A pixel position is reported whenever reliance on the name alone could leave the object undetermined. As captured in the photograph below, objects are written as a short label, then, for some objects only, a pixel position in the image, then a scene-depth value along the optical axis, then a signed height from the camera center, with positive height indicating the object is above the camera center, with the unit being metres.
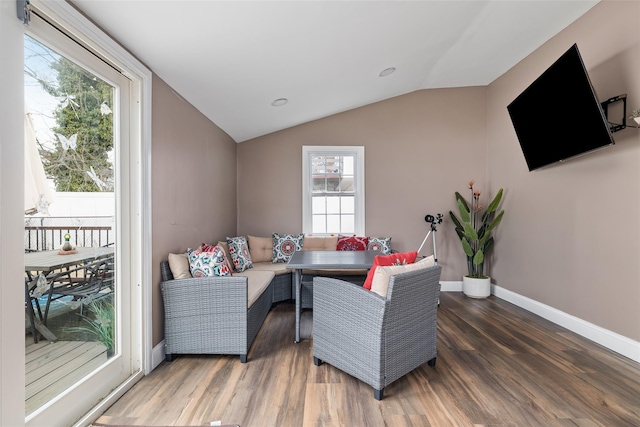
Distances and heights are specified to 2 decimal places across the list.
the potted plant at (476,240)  4.04 -0.37
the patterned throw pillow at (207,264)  2.46 -0.41
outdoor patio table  1.44 -0.27
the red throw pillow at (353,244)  4.12 -0.42
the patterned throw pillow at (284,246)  4.21 -0.45
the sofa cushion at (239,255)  3.58 -0.49
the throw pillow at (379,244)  4.17 -0.43
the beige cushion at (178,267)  2.40 -0.42
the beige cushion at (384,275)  1.92 -0.39
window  4.68 +0.33
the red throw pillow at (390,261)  2.06 -0.33
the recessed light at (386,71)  3.48 +1.64
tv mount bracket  2.53 +0.83
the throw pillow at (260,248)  4.22 -0.48
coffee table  2.57 -0.43
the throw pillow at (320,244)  4.35 -0.44
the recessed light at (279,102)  3.48 +1.29
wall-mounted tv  2.44 +0.89
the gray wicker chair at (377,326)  1.87 -0.76
